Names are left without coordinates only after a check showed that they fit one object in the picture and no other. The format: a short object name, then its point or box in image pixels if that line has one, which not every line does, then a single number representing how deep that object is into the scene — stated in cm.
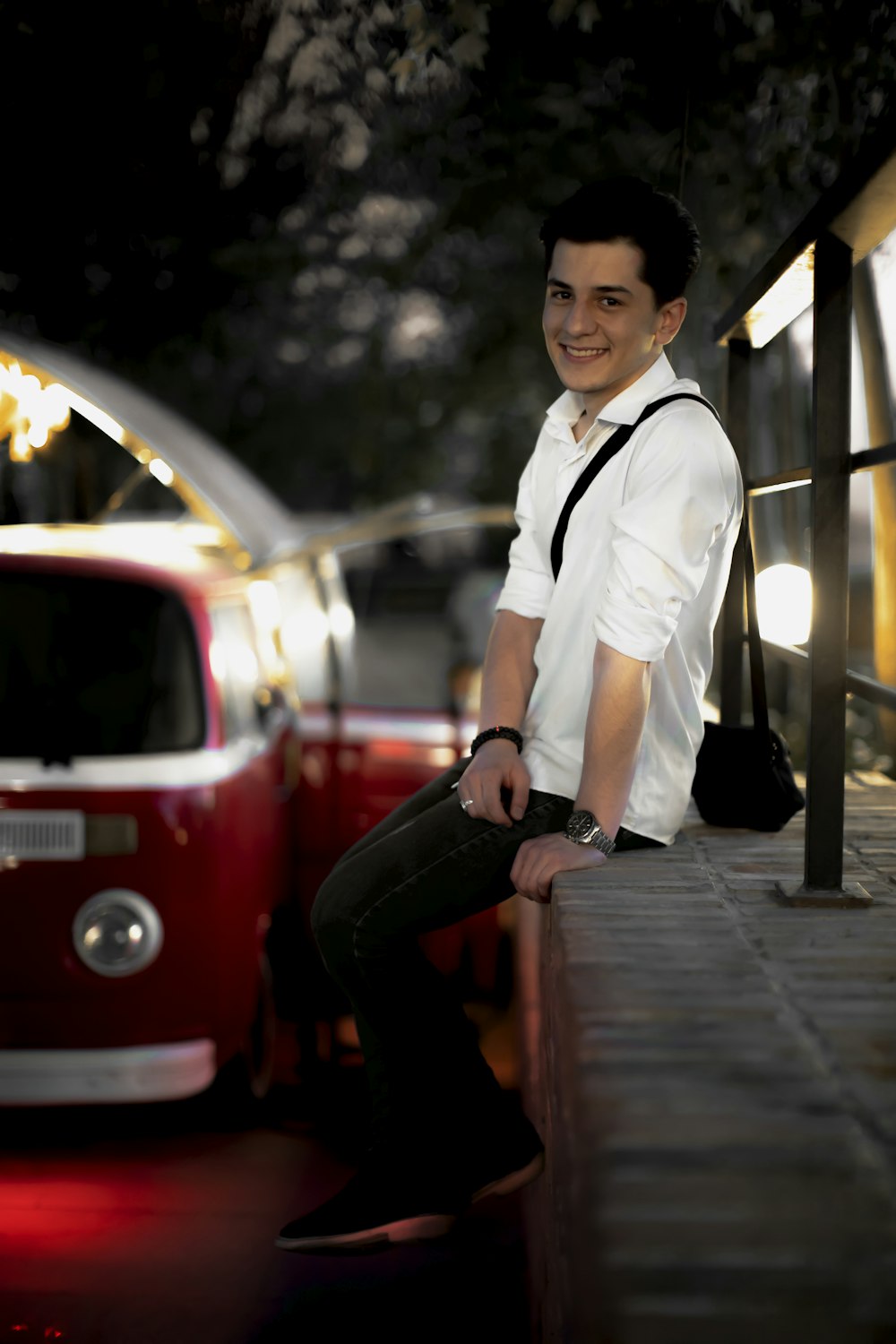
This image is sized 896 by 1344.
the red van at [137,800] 405
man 256
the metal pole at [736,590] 385
